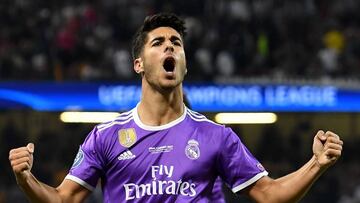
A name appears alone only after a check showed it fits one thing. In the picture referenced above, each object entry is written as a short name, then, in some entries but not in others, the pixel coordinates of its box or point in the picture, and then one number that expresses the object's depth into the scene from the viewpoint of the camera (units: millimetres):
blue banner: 15547
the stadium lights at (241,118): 15930
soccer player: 4812
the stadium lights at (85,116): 15742
